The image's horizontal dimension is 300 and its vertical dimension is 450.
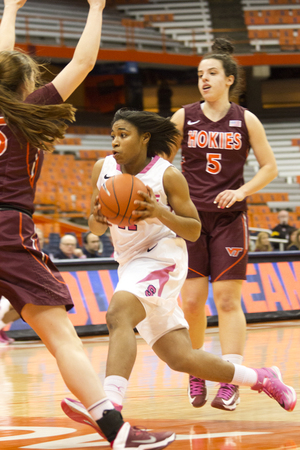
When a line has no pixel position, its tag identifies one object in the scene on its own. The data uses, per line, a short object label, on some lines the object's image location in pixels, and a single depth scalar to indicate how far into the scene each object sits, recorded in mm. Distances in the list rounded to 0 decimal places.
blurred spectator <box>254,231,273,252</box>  19900
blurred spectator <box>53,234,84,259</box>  17134
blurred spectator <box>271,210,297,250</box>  23028
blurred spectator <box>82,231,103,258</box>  18263
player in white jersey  5283
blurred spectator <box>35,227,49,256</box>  16521
